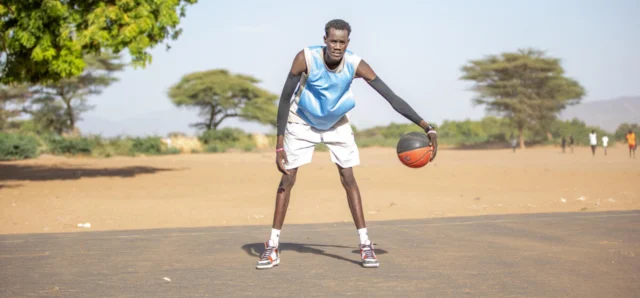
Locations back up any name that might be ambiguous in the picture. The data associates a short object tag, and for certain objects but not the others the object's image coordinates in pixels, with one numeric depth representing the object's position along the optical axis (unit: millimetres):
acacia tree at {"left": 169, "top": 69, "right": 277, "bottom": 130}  79188
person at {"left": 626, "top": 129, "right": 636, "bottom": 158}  40469
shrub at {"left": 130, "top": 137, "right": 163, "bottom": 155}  53031
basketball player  6734
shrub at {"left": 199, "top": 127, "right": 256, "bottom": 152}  63688
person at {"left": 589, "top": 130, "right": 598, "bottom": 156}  44009
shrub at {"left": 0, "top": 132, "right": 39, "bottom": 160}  43125
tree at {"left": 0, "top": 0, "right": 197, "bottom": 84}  21016
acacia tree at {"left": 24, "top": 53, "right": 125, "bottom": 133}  71250
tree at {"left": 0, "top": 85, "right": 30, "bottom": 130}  74188
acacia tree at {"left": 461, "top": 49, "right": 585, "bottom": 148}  65250
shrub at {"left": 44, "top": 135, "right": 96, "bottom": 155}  47000
